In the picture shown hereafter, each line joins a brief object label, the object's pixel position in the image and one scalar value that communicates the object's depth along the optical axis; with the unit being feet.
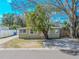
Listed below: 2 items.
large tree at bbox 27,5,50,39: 29.48
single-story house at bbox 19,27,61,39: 34.88
